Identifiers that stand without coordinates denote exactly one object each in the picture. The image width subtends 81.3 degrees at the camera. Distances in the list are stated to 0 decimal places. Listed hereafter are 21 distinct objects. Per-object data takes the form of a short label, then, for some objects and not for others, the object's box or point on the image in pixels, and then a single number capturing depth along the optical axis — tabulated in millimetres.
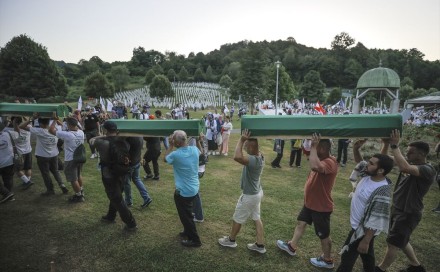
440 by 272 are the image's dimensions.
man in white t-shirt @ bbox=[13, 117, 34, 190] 7446
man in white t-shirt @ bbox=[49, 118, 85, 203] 6391
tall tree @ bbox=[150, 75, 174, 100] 56209
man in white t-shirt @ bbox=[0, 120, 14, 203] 6398
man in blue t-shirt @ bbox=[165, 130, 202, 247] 4707
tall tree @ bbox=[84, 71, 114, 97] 53062
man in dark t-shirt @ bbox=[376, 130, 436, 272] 3957
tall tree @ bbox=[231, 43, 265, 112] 41781
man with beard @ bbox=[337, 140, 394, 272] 3479
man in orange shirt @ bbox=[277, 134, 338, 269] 4184
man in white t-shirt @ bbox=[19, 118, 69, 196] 6734
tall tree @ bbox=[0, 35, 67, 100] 42188
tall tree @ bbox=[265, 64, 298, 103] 51506
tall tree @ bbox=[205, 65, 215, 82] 100000
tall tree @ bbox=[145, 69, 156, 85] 77312
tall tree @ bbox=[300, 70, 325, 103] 67125
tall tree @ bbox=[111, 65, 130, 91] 75875
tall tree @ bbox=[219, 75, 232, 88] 76750
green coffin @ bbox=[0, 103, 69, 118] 6445
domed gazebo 26734
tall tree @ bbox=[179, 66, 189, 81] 96500
